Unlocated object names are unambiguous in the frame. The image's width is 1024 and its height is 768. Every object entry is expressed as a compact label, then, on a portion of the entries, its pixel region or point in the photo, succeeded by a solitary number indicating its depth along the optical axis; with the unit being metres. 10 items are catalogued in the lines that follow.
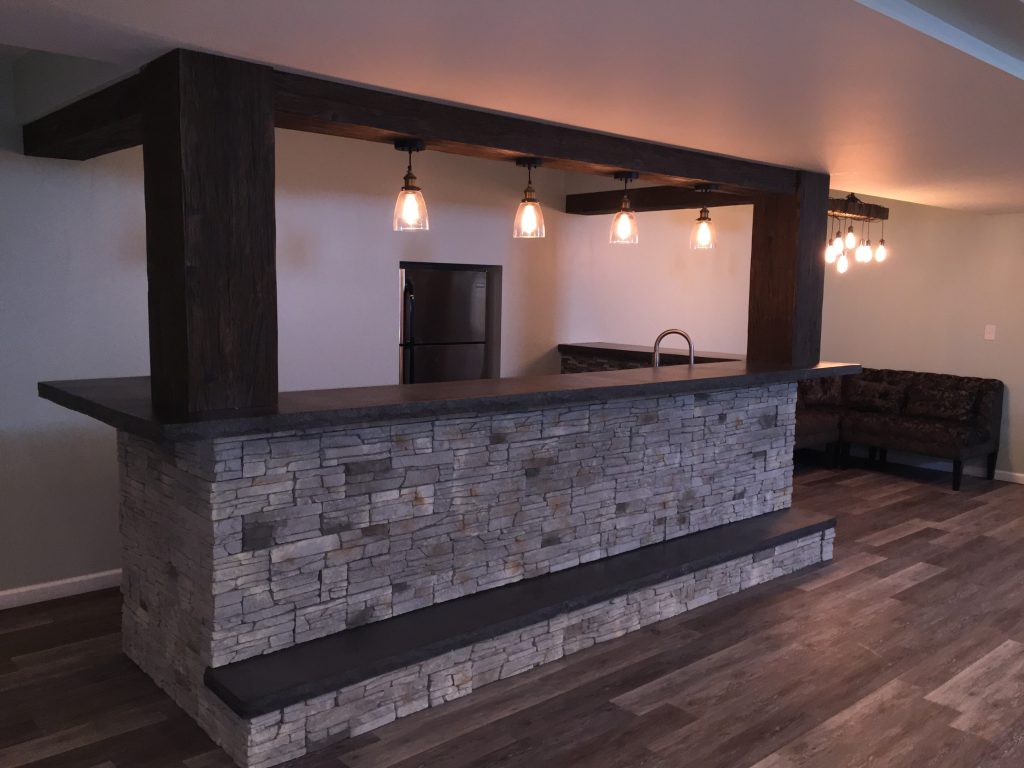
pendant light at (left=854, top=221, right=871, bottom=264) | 6.32
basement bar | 2.47
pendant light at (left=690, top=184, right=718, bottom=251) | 4.51
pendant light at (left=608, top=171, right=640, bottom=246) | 3.86
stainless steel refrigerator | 5.57
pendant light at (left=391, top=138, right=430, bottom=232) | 3.11
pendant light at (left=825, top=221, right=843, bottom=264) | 6.15
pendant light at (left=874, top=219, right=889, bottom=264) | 6.55
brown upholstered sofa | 6.29
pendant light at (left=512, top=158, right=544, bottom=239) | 3.62
